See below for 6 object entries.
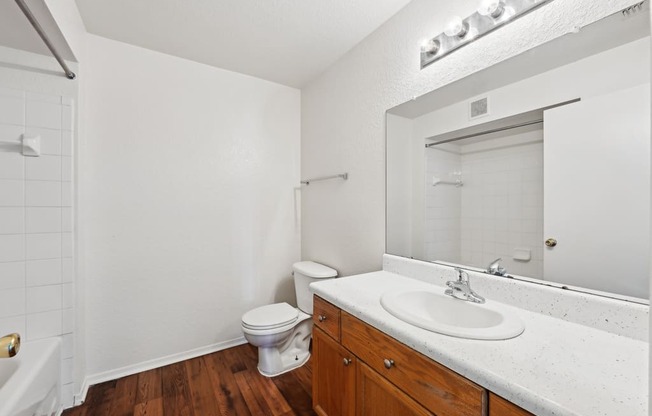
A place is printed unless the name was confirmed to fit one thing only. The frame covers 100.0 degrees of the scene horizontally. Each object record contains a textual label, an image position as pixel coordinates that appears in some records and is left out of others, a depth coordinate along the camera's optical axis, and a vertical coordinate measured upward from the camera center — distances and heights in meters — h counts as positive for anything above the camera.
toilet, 1.83 -0.83
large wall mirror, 0.86 +0.17
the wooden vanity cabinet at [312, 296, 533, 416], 0.72 -0.57
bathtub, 1.13 -0.79
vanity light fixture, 1.10 +0.82
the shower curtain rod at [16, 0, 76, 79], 1.03 +0.75
